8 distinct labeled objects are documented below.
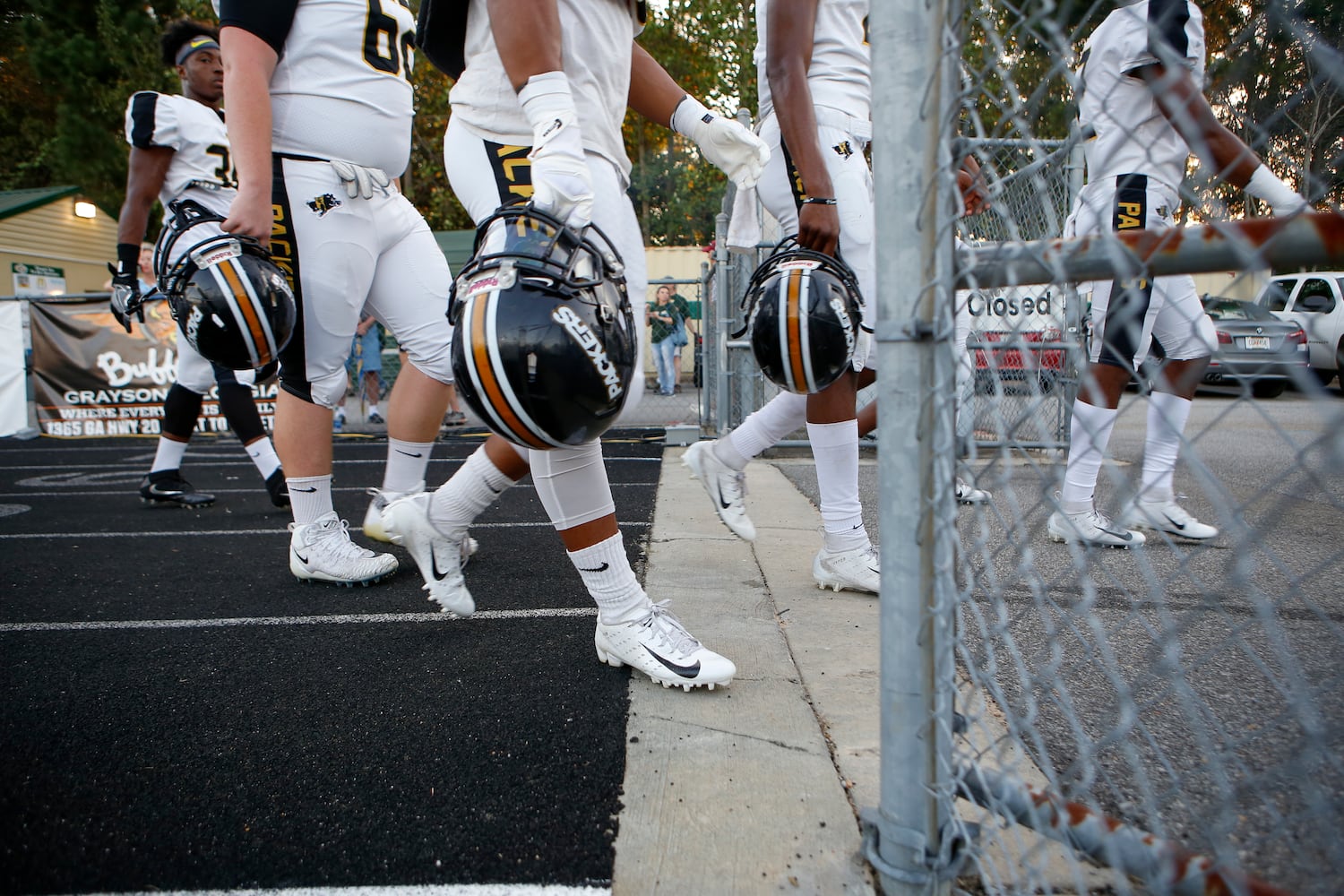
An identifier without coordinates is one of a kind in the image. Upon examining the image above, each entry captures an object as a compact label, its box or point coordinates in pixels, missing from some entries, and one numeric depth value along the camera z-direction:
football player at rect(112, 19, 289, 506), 3.48
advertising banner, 8.84
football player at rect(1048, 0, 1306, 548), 2.43
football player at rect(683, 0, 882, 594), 2.43
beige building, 17.47
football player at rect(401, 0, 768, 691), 1.88
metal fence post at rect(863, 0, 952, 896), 1.04
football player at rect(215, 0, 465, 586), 2.43
